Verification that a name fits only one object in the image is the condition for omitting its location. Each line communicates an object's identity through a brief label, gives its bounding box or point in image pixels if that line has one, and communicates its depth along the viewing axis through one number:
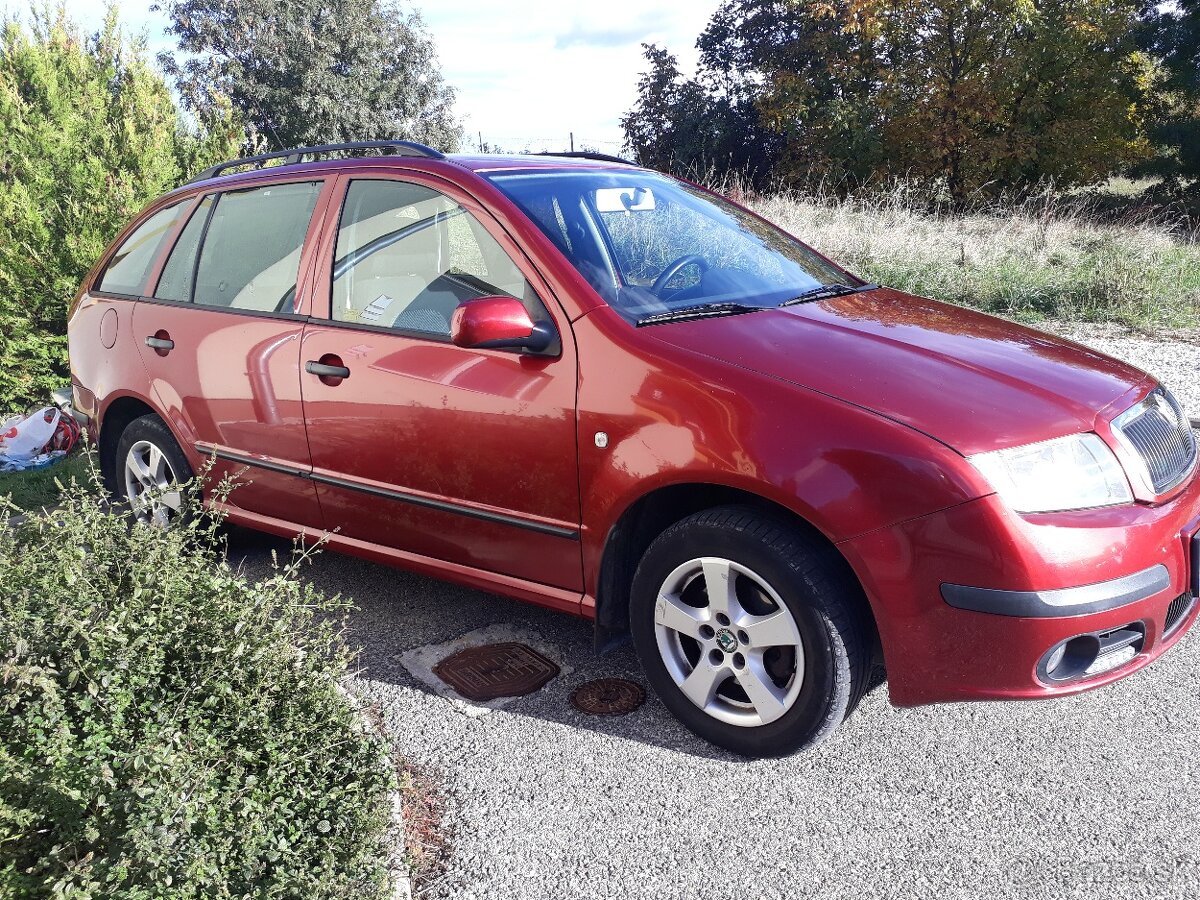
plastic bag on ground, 7.41
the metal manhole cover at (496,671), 3.55
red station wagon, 2.64
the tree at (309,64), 30.95
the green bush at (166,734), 2.13
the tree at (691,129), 24.78
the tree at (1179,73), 24.19
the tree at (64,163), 8.62
